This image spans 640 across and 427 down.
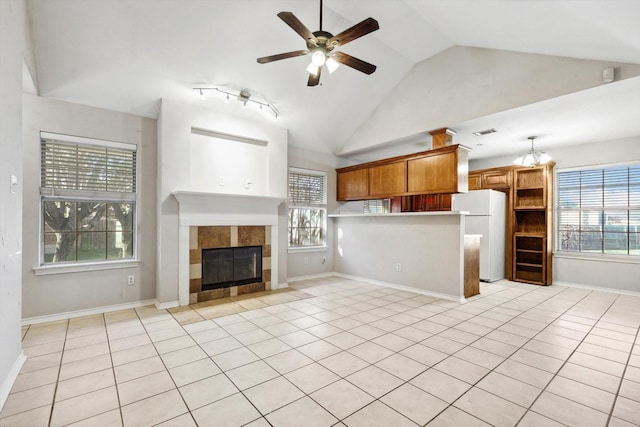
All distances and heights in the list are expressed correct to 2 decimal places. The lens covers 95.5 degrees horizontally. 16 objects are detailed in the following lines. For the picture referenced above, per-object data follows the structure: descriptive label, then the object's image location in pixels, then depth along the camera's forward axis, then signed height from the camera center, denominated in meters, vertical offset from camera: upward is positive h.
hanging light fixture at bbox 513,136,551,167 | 5.20 +0.99
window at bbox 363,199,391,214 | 7.05 +0.17
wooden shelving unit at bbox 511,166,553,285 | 5.80 -0.25
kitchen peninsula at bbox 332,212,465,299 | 4.50 -0.65
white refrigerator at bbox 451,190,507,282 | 5.86 -0.24
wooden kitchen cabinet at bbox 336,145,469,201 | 4.59 +0.68
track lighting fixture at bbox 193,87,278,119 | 4.06 +1.72
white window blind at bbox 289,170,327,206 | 6.01 +0.52
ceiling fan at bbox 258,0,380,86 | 2.56 +1.62
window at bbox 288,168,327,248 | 6.01 +0.09
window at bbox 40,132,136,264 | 3.56 +0.17
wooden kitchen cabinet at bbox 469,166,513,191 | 6.24 +0.77
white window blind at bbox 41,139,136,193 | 3.56 +0.58
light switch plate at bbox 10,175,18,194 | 2.25 +0.22
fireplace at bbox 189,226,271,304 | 4.27 -0.77
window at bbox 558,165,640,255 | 5.14 +0.06
